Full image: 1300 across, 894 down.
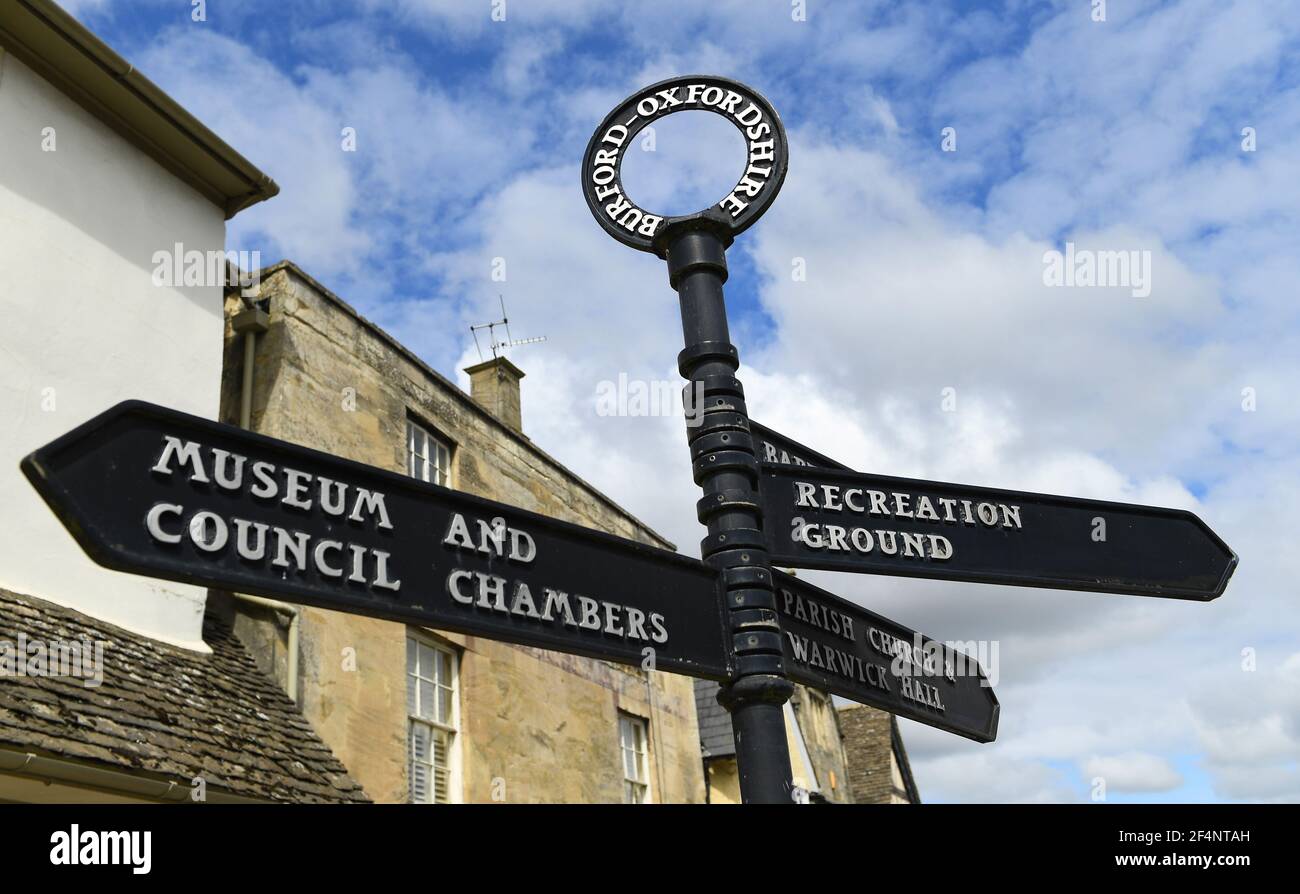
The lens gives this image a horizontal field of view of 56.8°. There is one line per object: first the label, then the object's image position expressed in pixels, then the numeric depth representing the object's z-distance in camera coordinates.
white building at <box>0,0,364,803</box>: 6.60
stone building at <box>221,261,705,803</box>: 9.88
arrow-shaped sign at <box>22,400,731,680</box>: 2.23
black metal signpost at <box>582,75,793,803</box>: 2.95
